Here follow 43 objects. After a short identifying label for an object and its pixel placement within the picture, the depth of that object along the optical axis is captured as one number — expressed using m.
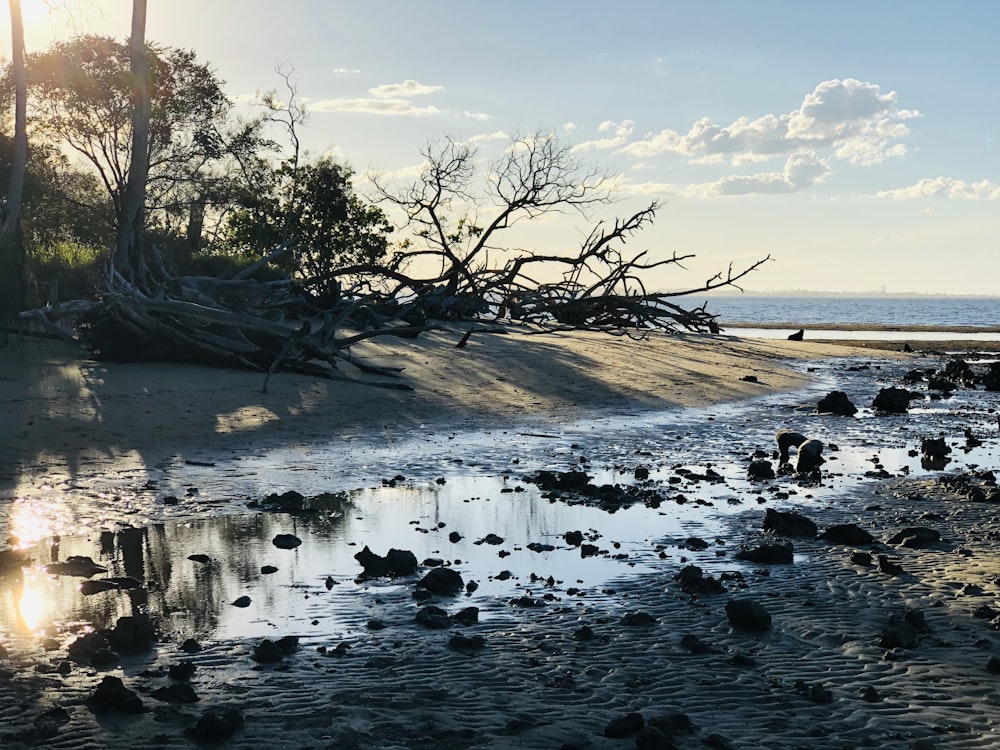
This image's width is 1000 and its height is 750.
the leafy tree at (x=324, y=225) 34.66
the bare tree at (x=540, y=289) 25.61
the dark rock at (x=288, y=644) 5.18
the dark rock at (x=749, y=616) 5.64
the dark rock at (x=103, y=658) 5.02
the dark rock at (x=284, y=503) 8.59
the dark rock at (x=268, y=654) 5.09
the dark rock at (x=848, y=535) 7.61
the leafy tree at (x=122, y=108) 36.06
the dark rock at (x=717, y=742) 4.21
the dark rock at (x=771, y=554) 7.11
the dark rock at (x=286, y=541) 7.35
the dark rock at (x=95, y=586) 6.19
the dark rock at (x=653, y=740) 4.15
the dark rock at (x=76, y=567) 6.56
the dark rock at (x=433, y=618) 5.65
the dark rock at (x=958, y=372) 23.23
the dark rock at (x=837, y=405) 16.14
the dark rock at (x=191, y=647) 5.22
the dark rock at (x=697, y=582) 6.35
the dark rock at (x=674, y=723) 4.30
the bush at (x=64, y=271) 18.95
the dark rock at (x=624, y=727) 4.31
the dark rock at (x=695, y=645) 5.32
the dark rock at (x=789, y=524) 7.91
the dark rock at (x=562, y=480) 9.69
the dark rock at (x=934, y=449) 11.97
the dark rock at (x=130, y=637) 5.20
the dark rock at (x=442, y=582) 6.30
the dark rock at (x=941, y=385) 20.88
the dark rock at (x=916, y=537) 7.54
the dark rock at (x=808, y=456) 11.08
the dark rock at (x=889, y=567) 6.77
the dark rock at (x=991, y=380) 21.66
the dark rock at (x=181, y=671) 4.84
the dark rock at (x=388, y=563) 6.68
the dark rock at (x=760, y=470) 10.61
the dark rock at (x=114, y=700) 4.46
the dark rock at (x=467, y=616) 5.74
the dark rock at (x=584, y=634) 5.50
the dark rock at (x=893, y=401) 16.86
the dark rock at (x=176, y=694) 4.61
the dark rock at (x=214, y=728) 4.23
